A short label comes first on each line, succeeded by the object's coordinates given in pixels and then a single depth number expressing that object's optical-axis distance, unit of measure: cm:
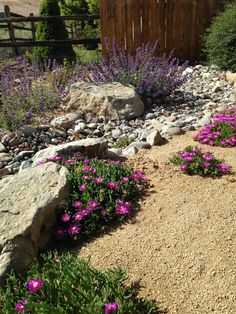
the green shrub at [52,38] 882
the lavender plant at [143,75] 502
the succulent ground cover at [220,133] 351
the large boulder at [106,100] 468
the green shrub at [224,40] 595
